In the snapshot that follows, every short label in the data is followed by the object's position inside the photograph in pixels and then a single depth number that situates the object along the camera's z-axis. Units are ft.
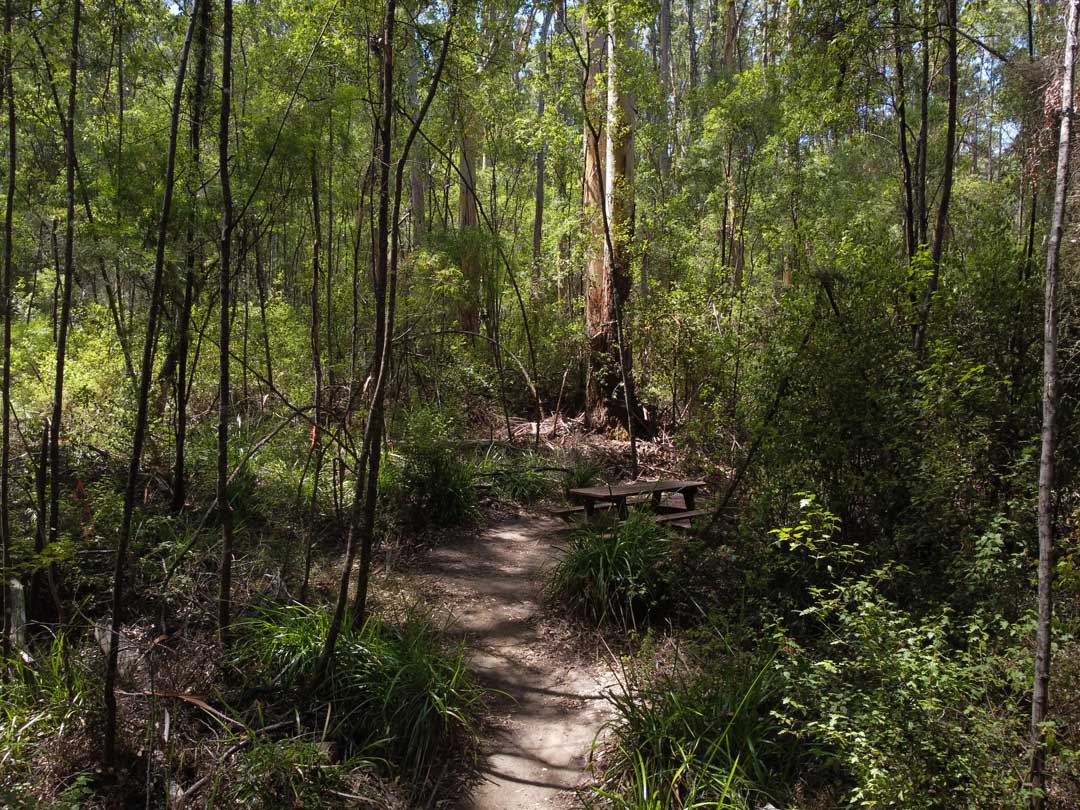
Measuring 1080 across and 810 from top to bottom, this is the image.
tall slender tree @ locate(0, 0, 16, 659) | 13.33
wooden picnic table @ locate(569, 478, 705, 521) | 21.48
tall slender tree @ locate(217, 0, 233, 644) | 11.69
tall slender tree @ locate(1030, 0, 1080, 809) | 7.95
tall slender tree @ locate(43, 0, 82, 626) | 14.07
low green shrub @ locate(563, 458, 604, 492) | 27.32
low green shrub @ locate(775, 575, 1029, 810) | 9.21
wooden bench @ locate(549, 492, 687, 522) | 22.50
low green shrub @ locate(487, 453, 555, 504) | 27.32
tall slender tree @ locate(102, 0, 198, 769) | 10.88
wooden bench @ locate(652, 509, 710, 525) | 20.68
